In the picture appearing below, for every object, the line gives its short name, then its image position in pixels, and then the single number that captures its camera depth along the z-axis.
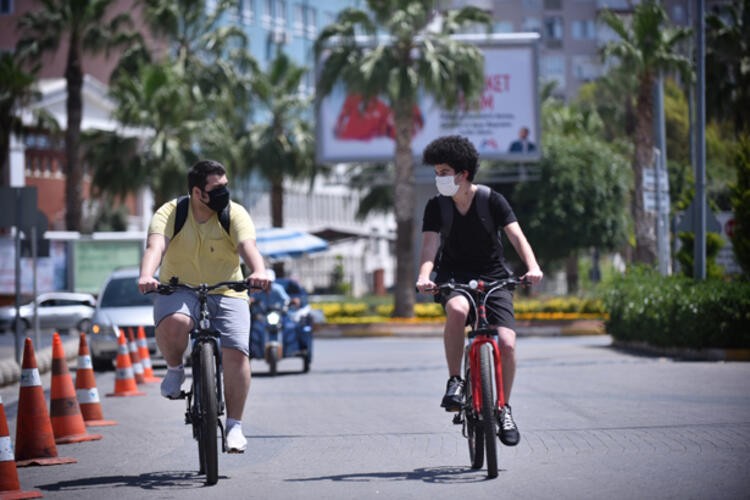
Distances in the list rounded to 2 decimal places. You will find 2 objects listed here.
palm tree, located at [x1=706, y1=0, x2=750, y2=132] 57.94
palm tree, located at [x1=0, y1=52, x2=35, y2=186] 52.88
